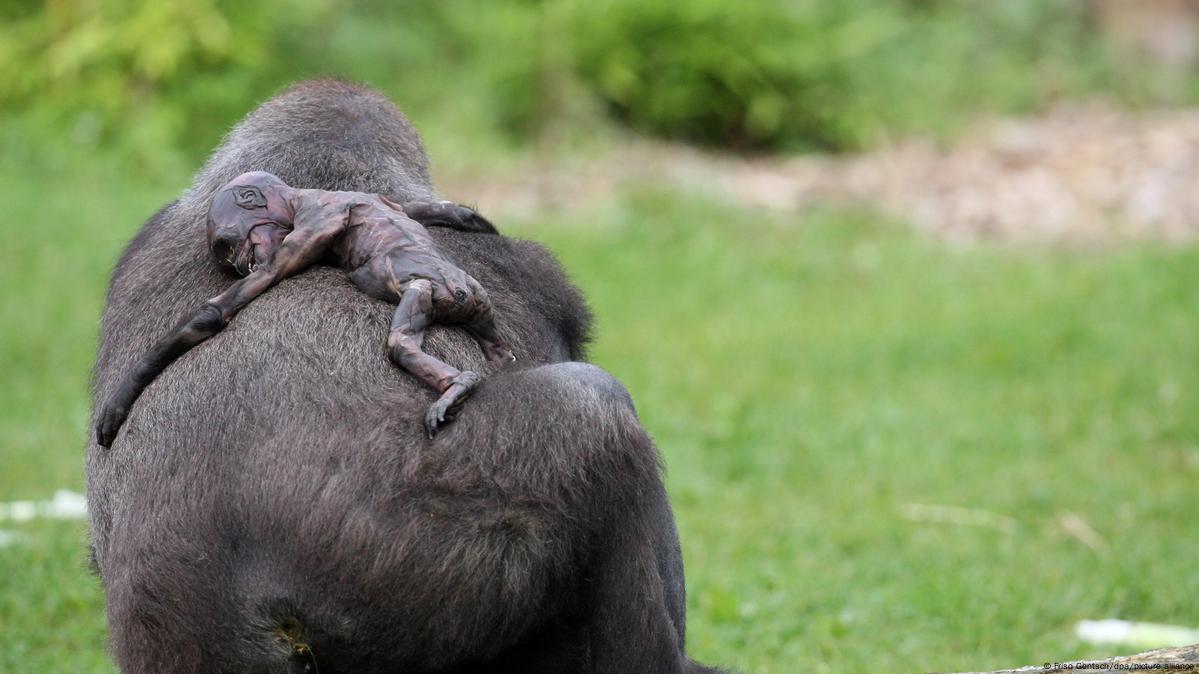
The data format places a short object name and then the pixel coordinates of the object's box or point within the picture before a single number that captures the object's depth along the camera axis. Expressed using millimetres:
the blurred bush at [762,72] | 27281
